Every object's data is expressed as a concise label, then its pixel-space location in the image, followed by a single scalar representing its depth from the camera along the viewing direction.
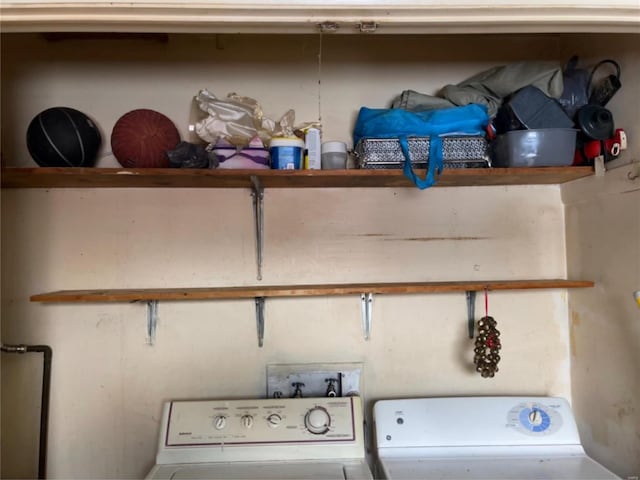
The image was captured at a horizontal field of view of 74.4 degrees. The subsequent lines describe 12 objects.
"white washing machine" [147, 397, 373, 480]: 1.26
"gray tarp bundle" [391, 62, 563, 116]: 1.40
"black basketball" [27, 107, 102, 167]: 1.36
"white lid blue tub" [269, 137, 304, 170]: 1.37
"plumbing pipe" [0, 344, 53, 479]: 1.46
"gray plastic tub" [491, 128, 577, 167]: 1.36
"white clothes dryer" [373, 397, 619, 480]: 1.30
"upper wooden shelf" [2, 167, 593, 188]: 1.32
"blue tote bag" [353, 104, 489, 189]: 1.38
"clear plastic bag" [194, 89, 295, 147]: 1.47
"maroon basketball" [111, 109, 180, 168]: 1.40
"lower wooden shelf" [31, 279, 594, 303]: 1.39
